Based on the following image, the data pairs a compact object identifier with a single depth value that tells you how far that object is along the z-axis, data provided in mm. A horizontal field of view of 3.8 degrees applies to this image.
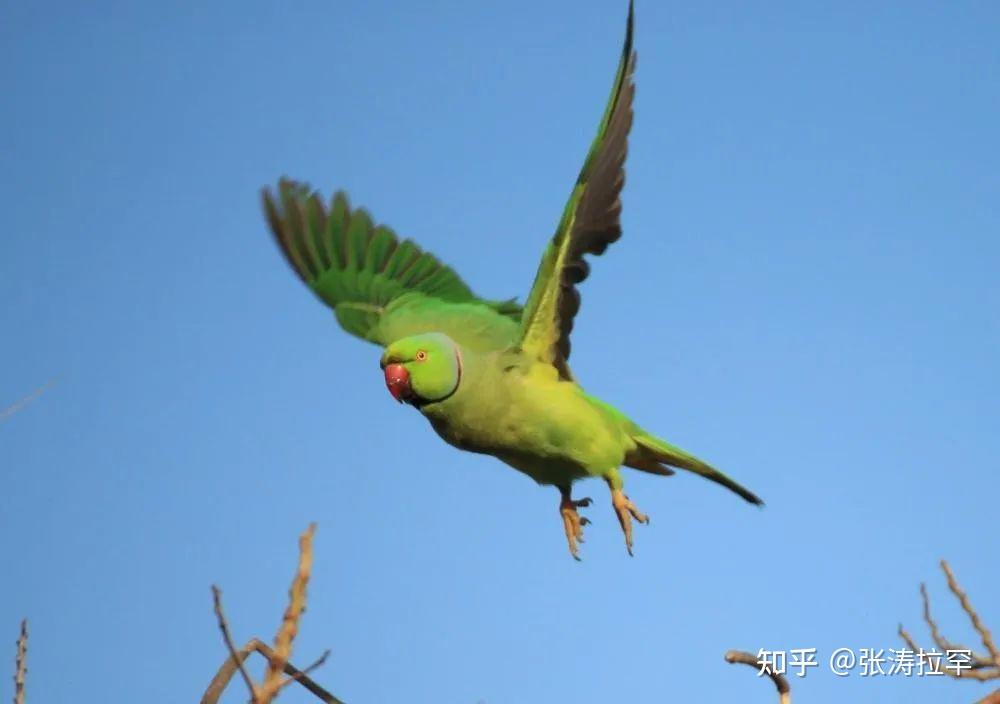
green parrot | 8391
